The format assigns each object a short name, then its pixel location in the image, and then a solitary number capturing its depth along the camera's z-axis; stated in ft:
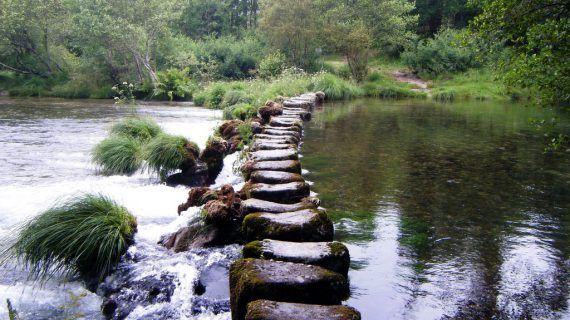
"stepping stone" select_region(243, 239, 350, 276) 9.82
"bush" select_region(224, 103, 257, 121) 34.47
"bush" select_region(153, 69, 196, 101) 77.87
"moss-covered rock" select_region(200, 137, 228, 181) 22.62
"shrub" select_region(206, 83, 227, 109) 60.75
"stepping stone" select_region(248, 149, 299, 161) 17.89
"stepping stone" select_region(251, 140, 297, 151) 20.15
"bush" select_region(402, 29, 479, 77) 96.22
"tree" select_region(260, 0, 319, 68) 91.81
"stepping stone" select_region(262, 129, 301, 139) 24.73
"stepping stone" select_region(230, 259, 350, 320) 8.55
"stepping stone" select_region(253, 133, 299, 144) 22.16
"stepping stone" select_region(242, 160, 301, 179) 16.20
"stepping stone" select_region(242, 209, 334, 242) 11.23
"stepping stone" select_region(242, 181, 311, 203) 13.89
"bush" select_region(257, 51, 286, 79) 80.16
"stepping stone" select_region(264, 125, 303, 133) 26.35
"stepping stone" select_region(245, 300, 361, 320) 7.52
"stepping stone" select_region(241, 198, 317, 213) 12.66
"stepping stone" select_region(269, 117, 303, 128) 27.94
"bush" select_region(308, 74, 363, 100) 66.85
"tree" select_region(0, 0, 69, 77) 89.35
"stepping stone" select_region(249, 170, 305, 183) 14.89
